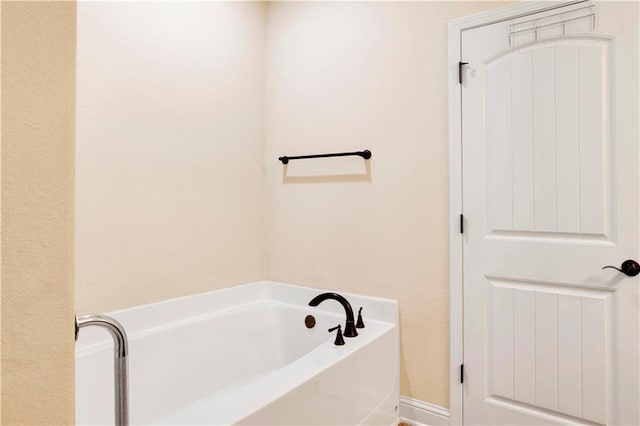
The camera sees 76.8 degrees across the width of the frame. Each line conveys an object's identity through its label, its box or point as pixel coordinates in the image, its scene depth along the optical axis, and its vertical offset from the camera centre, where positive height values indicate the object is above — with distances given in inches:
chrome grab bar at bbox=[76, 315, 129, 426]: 36.8 -15.1
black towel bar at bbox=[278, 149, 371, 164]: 91.1 +13.9
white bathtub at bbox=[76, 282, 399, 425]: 58.6 -26.9
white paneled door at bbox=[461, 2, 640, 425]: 64.5 -0.7
